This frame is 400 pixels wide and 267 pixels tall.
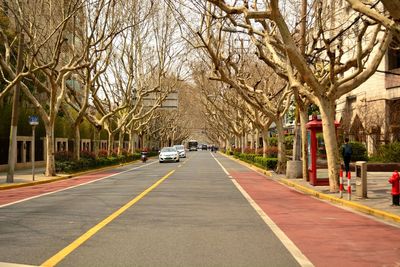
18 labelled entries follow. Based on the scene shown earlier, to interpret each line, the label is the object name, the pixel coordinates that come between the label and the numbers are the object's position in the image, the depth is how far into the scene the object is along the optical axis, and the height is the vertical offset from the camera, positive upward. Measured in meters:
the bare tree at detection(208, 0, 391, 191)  14.80 +2.62
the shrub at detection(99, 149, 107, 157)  45.65 -0.42
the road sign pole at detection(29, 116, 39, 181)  24.53 +1.45
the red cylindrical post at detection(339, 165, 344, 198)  15.40 -1.14
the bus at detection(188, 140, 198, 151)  139.98 +0.88
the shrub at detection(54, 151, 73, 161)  31.76 -0.46
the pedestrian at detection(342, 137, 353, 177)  21.95 -0.25
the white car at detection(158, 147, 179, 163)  49.38 -0.78
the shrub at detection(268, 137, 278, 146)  61.03 +0.70
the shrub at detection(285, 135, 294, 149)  58.07 +0.53
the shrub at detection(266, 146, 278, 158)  36.92 -0.34
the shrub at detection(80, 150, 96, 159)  36.22 -0.47
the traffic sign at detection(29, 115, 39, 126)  24.53 +1.45
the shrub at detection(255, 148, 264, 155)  44.85 -0.31
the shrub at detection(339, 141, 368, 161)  35.53 -0.36
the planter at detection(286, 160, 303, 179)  24.27 -1.07
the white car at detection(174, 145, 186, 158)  68.19 -0.54
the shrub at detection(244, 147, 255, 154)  51.93 -0.31
